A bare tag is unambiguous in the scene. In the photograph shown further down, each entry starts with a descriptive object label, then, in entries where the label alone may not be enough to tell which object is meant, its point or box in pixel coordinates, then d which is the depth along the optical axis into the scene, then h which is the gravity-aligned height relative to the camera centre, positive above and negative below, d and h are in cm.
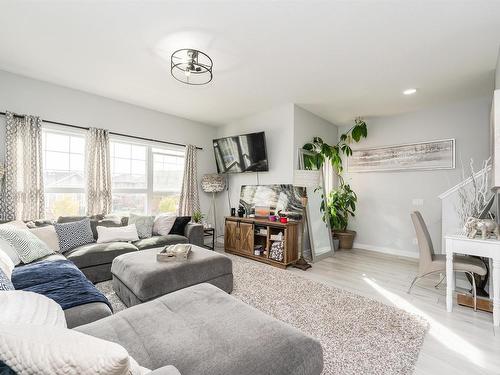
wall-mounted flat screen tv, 428 +68
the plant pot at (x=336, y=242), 480 -114
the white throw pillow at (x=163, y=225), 372 -60
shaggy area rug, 159 -119
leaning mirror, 409 -73
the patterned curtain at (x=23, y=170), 295 +24
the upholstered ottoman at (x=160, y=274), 208 -83
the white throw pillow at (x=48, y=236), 267 -55
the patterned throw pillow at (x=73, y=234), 288 -59
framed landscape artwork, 397 +57
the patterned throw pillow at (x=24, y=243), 226 -55
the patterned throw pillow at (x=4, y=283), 111 -47
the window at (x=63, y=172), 340 +25
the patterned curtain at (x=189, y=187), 473 +1
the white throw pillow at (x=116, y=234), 317 -64
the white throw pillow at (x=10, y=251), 212 -58
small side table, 434 -84
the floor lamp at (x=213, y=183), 493 +10
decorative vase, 448 -49
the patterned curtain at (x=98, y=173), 362 +25
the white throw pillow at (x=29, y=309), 74 -43
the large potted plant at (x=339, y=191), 445 -7
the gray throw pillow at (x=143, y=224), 357 -56
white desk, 208 -62
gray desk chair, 239 -78
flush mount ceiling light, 252 +147
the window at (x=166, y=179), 455 +19
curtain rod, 329 +93
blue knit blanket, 156 -72
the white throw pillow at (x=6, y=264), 162 -56
